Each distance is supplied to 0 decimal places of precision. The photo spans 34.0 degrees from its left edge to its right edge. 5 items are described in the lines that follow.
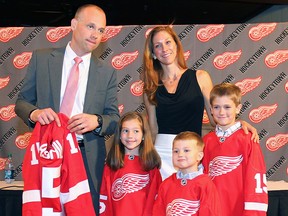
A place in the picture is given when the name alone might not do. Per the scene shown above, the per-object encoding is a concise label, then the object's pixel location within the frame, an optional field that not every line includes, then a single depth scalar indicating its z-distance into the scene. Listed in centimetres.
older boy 217
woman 254
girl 239
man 218
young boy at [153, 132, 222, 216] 216
